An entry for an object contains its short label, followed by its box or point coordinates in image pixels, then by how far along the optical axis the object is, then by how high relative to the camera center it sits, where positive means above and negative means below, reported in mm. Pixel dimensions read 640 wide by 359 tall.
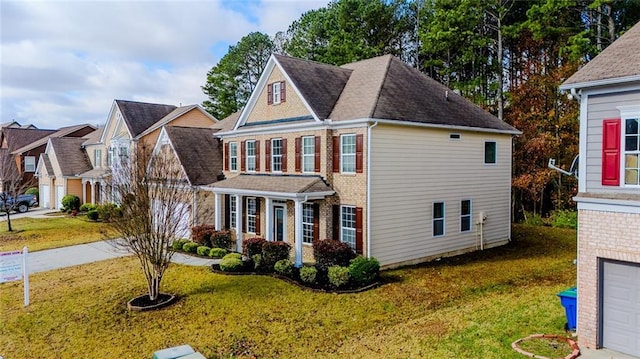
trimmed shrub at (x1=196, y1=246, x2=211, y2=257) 19594 -3797
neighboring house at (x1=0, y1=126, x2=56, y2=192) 45312 +3733
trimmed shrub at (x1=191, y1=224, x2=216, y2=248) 21031 -3260
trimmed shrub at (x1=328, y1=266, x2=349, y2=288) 14156 -3623
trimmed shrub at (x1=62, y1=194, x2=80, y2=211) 36281 -2863
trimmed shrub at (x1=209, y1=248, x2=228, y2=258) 19328 -3878
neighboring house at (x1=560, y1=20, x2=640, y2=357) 8383 -711
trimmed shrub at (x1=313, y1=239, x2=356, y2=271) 15438 -3156
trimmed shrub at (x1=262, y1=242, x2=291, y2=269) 16641 -3313
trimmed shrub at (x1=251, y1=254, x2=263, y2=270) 16750 -3685
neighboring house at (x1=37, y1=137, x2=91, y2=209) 38634 +40
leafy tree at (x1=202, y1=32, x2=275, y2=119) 50156 +11375
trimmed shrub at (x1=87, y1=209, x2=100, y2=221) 31641 -3410
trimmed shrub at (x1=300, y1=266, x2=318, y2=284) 14729 -3696
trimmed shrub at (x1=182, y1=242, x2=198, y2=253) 20662 -3835
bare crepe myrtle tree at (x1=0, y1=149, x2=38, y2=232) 27984 -881
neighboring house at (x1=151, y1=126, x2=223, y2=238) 23000 +582
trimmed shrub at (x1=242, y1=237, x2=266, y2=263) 17500 -3209
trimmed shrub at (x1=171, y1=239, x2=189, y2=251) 21194 -3753
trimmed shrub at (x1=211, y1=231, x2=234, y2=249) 20219 -3356
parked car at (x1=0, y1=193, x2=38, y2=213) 36794 -2986
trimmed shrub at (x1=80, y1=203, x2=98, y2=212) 34000 -3066
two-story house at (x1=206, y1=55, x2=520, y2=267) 16219 +122
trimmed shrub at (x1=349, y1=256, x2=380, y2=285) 14305 -3481
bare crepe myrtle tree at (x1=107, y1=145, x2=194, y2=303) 13602 -1528
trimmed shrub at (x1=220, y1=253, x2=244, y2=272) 16547 -3749
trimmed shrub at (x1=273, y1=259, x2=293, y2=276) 15797 -3692
